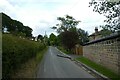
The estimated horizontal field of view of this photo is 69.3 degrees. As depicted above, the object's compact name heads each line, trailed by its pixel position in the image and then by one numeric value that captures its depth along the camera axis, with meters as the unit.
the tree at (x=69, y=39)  21.41
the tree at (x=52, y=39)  53.95
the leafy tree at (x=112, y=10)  5.28
